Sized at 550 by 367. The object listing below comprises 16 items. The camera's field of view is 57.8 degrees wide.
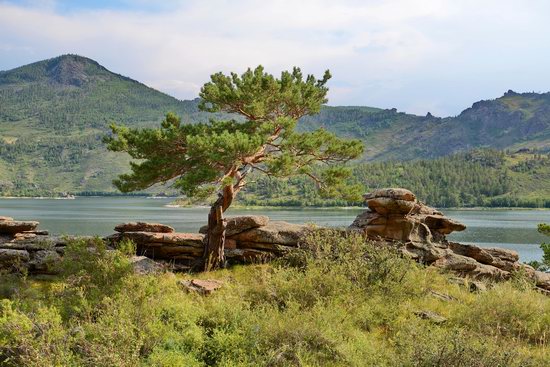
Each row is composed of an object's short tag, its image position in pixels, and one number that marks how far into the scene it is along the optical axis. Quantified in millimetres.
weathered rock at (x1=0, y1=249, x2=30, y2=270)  21891
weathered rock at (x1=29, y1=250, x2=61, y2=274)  22141
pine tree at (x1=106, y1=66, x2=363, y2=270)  22062
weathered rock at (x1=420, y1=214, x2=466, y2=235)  27203
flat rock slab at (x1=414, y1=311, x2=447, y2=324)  15215
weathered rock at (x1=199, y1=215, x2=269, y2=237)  25162
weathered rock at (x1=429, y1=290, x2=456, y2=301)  18403
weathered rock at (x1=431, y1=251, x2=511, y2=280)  24891
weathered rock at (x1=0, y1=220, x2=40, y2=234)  24312
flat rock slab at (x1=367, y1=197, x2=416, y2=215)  25125
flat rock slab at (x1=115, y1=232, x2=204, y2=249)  24438
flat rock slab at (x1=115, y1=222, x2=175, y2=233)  25484
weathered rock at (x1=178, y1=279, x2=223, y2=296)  17859
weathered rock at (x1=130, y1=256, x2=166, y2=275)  20567
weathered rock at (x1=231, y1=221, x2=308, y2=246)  24344
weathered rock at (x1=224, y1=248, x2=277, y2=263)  24203
